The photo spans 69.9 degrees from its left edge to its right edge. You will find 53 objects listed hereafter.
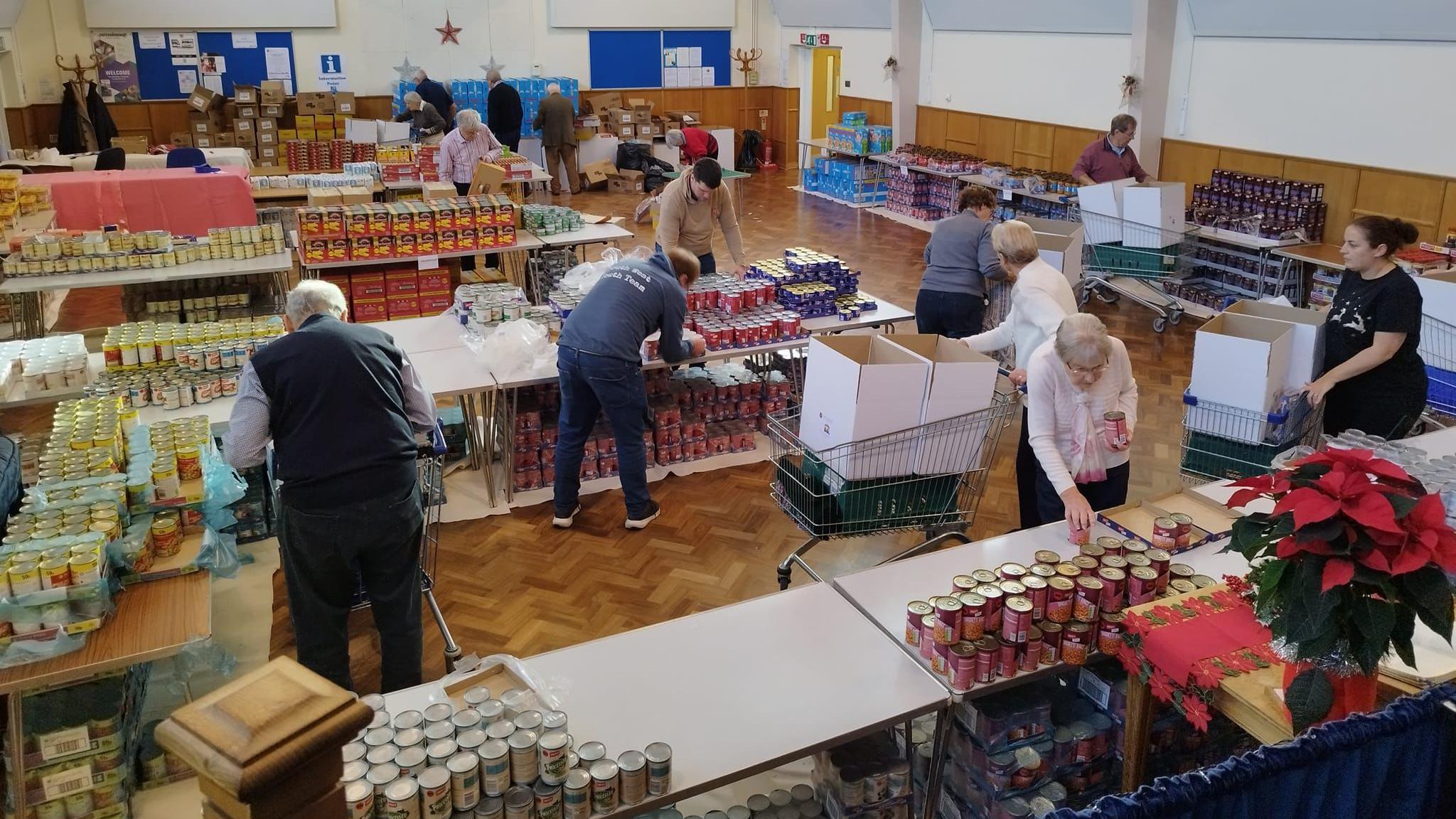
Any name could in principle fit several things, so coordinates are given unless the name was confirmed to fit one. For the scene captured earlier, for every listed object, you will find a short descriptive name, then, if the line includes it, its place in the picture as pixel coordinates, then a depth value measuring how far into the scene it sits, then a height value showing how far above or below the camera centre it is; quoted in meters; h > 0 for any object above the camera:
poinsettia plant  2.12 -0.91
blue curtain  1.75 -1.13
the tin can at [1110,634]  2.90 -1.40
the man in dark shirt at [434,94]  14.77 +0.26
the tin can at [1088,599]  2.87 -1.30
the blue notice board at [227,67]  14.75 +0.66
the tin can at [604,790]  2.34 -1.47
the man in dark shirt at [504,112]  14.65 +0.00
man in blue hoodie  5.08 -1.15
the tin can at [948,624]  2.80 -1.33
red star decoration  16.19 +1.19
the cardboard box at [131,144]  13.58 -0.40
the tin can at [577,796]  2.32 -1.47
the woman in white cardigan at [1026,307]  4.70 -0.87
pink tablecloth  8.67 -0.71
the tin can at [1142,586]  2.98 -1.31
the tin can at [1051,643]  2.87 -1.41
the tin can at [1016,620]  2.79 -1.31
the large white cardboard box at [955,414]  4.07 -1.14
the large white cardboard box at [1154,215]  8.46 -0.82
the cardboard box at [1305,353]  4.56 -1.03
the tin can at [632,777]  2.37 -1.46
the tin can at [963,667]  2.76 -1.42
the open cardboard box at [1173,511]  3.51 -1.36
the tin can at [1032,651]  2.85 -1.42
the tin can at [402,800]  2.20 -1.40
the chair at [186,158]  10.46 -0.44
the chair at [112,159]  10.23 -0.44
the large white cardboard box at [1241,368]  4.34 -1.05
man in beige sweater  6.72 -0.64
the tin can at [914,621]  2.94 -1.39
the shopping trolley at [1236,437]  4.39 -1.34
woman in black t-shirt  4.50 -0.96
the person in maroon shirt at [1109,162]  9.60 -0.45
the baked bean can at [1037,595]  2.89 -1.29
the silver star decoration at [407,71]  16.03 +0.61
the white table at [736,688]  2.58 -1.48
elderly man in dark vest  3.44 -1.13
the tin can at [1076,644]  2.87 -1.42
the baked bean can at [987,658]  2.78 -1.41
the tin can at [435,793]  2.24 -1.41
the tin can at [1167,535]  3.39 -1.33
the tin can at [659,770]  2.40 -1.46
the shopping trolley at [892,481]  4.02 -1.39
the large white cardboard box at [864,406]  3.95 -1.09
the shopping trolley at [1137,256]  8.51 -1.15
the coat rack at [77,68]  14.05 +0.58
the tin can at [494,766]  2.30 -1.39
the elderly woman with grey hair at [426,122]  13.70 -0.13
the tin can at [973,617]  2.81 -1.32
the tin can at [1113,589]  2.92 -1.29
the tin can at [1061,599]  2.89 -1.30
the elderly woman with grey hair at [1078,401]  3.68 -1.03
